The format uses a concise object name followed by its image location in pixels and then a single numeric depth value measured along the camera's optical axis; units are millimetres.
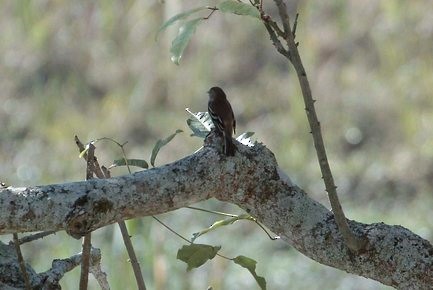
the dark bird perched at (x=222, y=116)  14328
